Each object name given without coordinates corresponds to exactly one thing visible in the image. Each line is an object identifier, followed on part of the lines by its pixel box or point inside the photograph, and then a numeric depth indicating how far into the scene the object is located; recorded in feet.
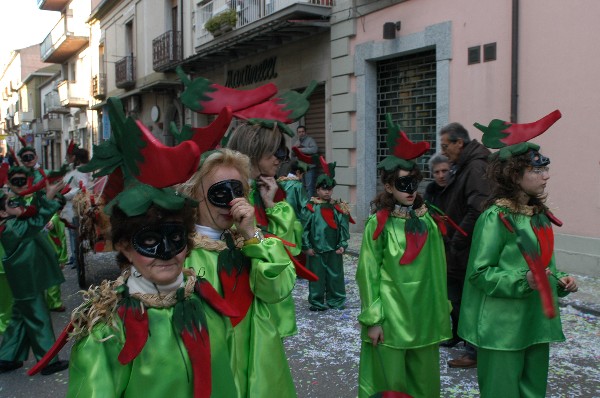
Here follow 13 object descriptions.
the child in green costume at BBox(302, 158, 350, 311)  23.02
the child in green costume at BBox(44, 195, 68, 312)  23.71
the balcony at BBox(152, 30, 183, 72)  70.38
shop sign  52.52
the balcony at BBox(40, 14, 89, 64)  112.47
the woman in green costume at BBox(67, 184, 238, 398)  6.41
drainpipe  29.01
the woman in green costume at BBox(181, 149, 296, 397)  8.45
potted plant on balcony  54.54
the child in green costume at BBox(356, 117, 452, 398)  12.14
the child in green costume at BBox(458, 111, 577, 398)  11.03
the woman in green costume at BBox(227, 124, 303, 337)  10.46
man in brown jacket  16.43
